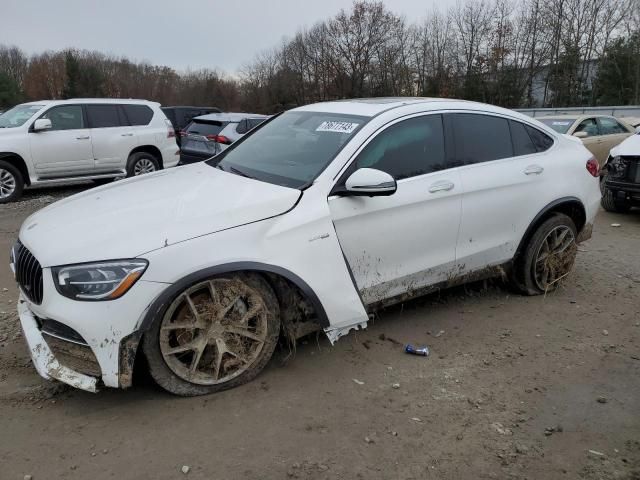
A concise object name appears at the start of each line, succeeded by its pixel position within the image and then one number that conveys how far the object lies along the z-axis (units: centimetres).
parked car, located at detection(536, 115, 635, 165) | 1102
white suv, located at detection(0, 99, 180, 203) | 946
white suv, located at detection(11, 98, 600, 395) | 280
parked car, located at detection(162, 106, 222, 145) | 1872
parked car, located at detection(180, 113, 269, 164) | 1122
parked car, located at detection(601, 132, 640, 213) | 796
